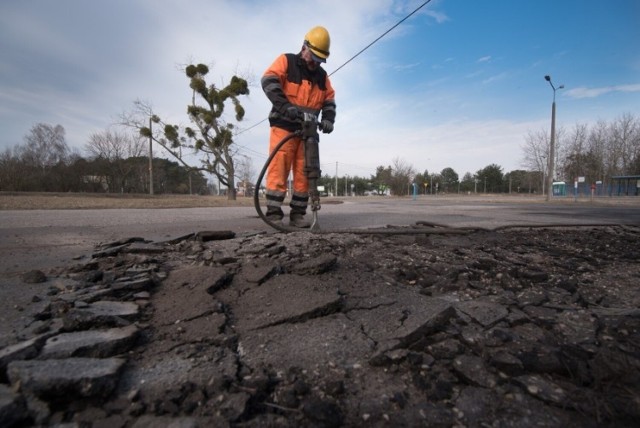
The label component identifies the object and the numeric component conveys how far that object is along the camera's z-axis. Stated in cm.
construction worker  332
